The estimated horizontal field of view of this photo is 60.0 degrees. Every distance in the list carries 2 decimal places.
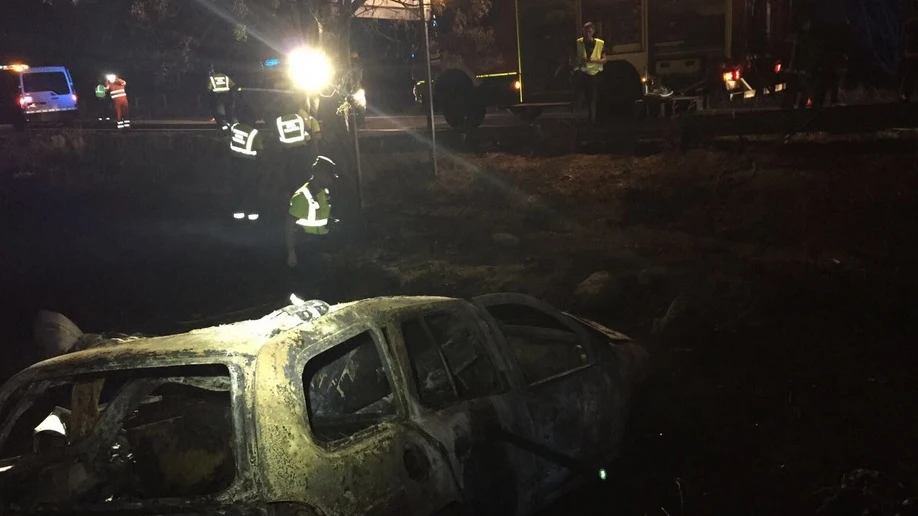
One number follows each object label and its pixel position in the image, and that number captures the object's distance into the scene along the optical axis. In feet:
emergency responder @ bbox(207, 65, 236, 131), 56.75
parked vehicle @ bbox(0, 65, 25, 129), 75.92
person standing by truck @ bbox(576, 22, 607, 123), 43.80
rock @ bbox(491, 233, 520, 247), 33.06
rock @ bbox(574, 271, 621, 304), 25.61
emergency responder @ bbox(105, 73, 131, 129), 72.95
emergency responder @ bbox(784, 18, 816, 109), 44.32
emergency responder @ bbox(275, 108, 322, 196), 29.78
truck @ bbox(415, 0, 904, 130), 47.75
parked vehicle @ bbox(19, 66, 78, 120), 77.30
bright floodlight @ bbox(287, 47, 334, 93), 32.60
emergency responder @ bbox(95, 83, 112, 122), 85.40
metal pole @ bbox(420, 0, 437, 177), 37.81
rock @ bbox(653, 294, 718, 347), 22.02
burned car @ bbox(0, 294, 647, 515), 9.07
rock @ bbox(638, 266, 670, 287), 26.53
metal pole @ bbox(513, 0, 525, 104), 53.69
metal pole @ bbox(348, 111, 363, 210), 35.94
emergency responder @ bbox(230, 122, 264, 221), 30.17
